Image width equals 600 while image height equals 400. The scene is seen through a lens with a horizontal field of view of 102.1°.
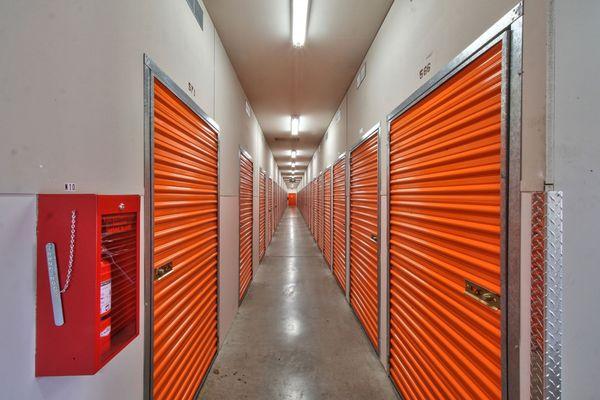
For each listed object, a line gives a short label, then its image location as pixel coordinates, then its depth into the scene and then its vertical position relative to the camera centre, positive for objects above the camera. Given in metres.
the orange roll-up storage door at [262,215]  6.16 -0.53
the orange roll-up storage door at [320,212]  7.43 -0.51
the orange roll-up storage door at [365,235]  2.74 -0.52
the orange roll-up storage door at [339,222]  4.43 -0.52
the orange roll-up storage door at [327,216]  6.04 -0.53
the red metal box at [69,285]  0.81 -0.30
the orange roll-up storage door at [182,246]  1.56 -0.40
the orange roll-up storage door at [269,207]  7.96 -0.39
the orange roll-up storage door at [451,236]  1.17 -0.24
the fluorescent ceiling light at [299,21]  2.17 +1.72
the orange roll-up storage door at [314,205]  8.98 -0.37
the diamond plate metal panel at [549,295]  0.89 -0.37
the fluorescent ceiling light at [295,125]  5.72 +1.79
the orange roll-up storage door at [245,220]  3.99 -0.44
